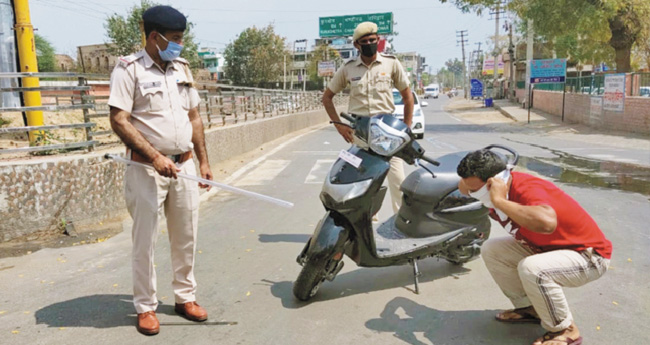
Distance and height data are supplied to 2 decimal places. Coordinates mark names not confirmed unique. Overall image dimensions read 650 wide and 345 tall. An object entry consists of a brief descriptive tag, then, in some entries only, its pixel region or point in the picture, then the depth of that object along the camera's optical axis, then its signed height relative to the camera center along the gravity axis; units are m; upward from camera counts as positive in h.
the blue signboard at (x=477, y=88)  52.78 -0.96
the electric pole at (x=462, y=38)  96.81 +7.19
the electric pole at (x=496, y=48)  55.12 +2.95
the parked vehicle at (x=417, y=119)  16.00 -1.16
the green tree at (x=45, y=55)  39.81 +2.58
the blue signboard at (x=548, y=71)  24.41 +0.22
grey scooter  3.56 -0.95
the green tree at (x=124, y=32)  40.11 +4.11
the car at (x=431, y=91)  88.19 -1.93
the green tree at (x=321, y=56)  63.47 +3.06
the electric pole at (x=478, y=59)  103.24 +3.61
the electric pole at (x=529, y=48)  30.86 +1.65
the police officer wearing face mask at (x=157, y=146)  3.11 -0.35
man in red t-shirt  2.83 -0.86
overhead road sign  38.97 +4.20
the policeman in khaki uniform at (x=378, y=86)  4.97 -0.05
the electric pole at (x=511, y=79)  45.78 -0.15
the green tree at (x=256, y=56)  60.91 +3.08
